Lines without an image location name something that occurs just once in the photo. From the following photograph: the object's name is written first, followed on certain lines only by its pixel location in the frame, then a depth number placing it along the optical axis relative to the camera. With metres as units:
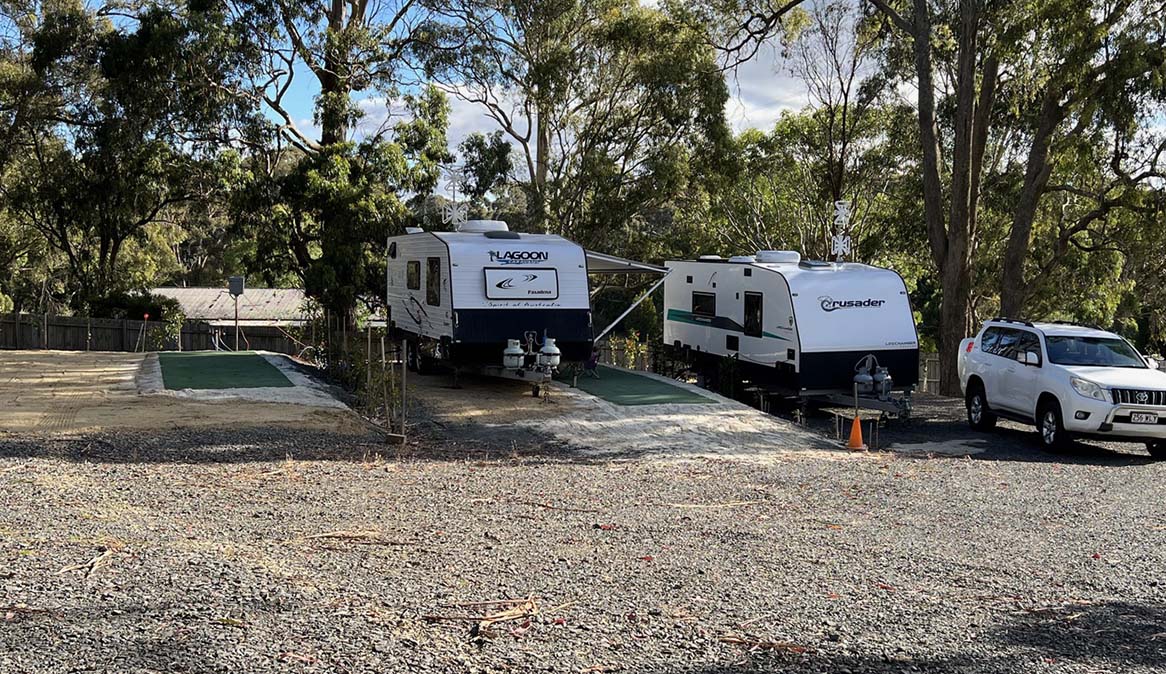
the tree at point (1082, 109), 20.50
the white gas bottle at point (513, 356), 16.41
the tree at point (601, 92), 27.92
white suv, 13.76
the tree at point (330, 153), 26.12
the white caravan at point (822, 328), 17.02
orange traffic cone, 13.92
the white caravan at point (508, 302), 16.89
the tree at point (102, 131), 25.02
